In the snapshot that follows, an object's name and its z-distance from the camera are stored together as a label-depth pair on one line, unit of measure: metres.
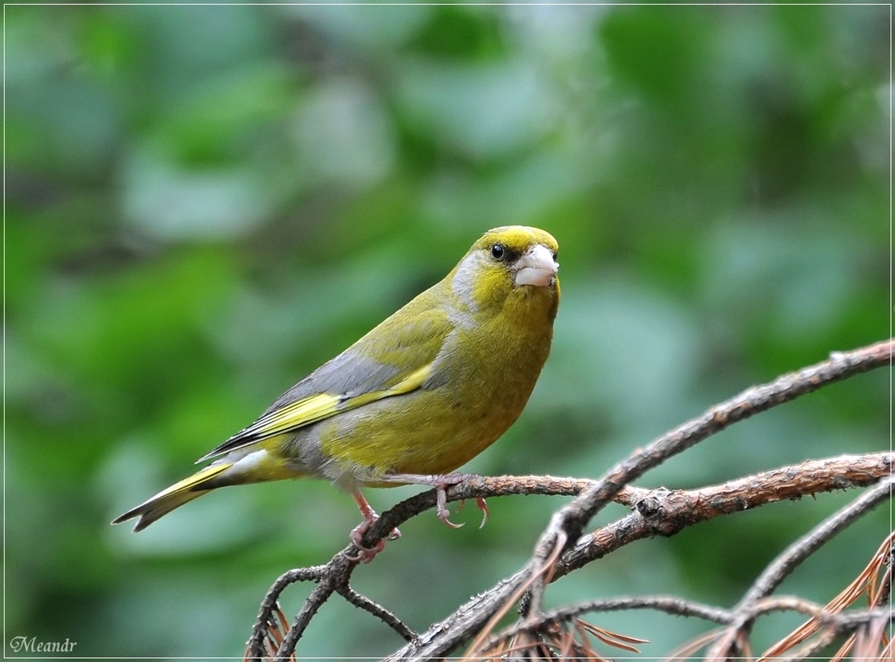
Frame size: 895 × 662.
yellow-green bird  7.05
